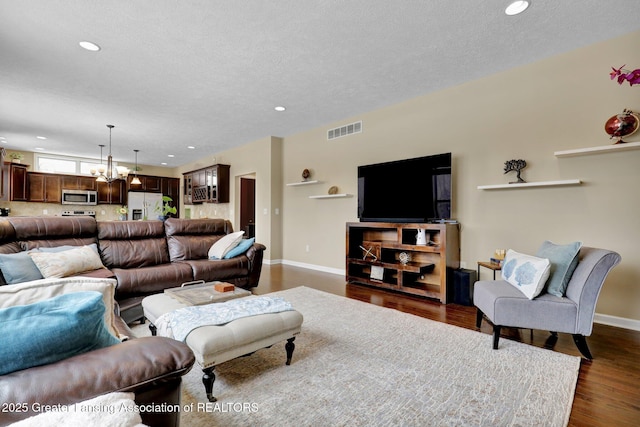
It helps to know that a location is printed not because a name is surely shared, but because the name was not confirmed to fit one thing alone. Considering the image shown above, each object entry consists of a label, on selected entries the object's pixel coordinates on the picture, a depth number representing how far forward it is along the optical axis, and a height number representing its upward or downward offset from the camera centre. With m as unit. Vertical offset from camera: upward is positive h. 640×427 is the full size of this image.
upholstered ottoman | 1.62 -0.73
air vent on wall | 5.00 +1.48
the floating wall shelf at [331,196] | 5.05 +0.32
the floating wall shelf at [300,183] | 5.55 +0.61
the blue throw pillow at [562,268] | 2.25 -0.42
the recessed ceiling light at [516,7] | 2.33 +1.67
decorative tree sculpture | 3.27 +0.54
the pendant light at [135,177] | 8.16 +1.10
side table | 3.01 -0.54
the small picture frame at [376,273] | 4.18 -0.84
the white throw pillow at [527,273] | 2.20 -0.47
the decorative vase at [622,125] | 2.63 +0.81
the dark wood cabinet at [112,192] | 8.78 +0.66
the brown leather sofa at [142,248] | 2.84 -0.41
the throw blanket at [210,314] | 1.76 -0.65
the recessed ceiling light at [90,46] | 2.86 +1.66
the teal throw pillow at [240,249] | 3.79 -0.46
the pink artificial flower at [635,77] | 1.90 +0.89
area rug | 1.53 -1.05
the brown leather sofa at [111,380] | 0.67 -0.42
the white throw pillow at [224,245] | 3.77 -0.41
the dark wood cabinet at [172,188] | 9.78 +0.88
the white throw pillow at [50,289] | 0.93 -0.26
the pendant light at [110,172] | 5.80 +0.91
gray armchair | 2.06 -0.67
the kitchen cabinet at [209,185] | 7.44 +0.79
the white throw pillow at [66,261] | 2.55 -0.43
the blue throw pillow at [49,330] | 0.72 -0.30
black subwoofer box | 3.43 -0.85
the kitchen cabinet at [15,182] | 6.88 +0.78
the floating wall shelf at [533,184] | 2.89 +0.31
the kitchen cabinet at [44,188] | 7.63 +0.71
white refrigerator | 9.26 +0.33
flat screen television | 3.78 +0.34
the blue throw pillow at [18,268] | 2.38 -0.45
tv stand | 3.63 -0.60
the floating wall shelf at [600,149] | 2.59 +0.60
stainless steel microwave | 8.10 +0.48
